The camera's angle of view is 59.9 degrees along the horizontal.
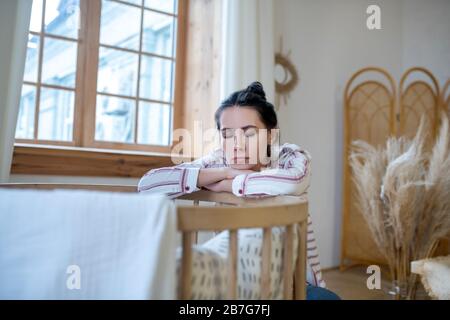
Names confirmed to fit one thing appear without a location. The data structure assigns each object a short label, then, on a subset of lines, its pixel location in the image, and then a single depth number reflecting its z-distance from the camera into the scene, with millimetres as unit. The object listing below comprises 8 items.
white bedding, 562
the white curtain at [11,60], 1569
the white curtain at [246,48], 2197
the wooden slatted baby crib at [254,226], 579
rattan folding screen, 2740
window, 2010
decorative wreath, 2637
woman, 1001
